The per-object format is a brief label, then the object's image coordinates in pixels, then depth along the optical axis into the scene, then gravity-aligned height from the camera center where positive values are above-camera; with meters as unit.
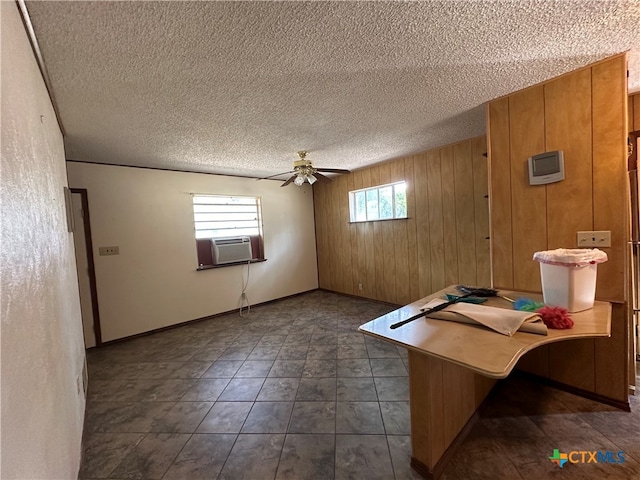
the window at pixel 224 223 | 3.97 +0.18
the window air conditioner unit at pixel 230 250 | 4.01 -0.26
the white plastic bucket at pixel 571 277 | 1.35 -0.35
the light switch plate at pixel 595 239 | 1.68 -0.18
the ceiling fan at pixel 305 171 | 2.96 +0.68
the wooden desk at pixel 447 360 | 1.03 -0.56
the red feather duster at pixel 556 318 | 1.19 -0.50
